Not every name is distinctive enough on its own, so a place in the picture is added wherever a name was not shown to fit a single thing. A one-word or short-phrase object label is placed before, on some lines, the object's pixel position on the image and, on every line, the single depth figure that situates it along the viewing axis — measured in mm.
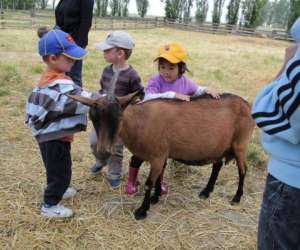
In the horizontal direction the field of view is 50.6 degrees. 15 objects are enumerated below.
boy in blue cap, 2582
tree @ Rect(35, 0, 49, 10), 56723
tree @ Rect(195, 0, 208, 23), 51222
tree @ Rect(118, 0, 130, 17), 60283
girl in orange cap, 3112
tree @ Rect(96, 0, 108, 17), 52853
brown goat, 2996
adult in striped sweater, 1217
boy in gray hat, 3165
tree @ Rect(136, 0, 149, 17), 57414
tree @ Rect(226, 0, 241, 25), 41803
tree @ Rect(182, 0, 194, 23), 51113
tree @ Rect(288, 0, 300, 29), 36250
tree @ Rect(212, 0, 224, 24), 42297
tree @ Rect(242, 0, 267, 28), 38558
